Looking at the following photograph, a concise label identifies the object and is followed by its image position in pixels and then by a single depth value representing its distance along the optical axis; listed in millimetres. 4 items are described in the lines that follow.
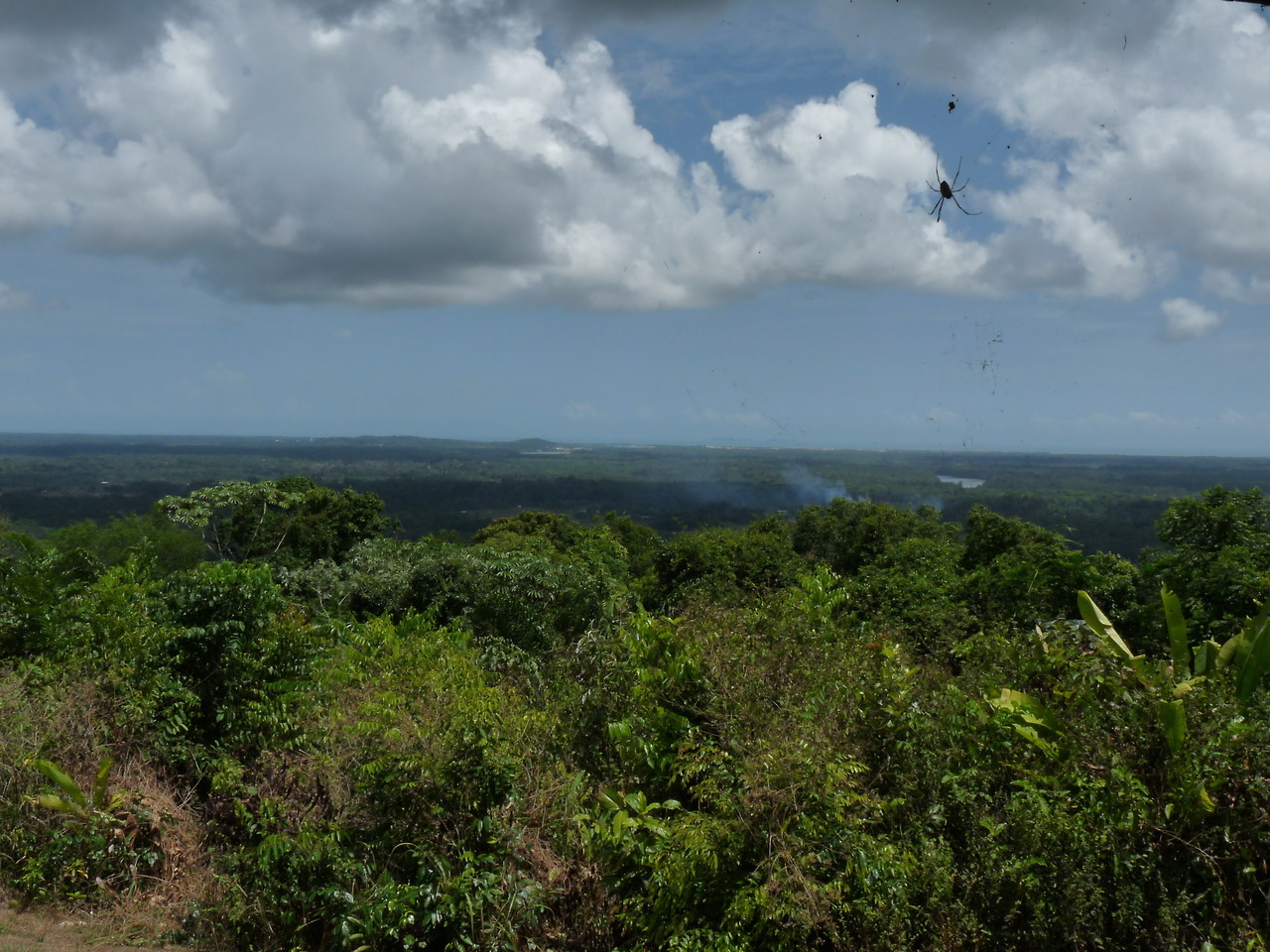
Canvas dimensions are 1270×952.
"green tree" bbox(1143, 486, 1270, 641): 10539
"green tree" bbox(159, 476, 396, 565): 30406
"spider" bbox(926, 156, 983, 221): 6527
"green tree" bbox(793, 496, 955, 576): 27109
